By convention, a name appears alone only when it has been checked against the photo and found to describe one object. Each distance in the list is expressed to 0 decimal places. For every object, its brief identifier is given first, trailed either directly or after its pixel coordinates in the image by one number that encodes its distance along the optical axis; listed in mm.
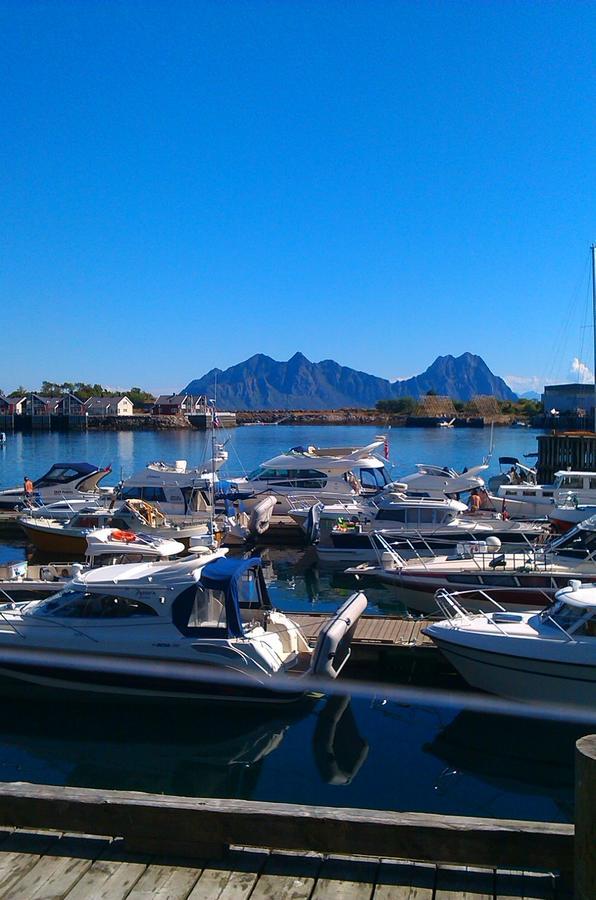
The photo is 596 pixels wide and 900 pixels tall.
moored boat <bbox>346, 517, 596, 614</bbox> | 16750
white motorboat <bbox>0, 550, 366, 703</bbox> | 12781
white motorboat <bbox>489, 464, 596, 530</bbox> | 29891
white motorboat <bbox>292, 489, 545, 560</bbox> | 24891
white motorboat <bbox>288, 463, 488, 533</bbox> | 27922
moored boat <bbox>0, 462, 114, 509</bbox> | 34812
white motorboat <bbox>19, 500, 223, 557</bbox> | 27969
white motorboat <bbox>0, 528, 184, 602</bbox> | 17328
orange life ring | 21225
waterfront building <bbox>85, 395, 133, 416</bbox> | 174500
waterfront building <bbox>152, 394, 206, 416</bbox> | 188625
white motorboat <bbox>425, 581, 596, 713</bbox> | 12156
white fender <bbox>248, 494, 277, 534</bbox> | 29766
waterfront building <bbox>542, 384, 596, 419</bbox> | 133338
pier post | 3728
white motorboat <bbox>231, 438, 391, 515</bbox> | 33406
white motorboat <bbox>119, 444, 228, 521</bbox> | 30391
